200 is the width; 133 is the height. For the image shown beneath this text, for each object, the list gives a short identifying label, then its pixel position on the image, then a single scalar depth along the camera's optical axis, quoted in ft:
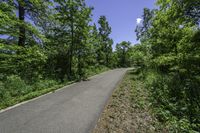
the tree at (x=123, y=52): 130.19
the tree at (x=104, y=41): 76.65
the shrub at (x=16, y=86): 15.86
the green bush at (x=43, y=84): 19.31
